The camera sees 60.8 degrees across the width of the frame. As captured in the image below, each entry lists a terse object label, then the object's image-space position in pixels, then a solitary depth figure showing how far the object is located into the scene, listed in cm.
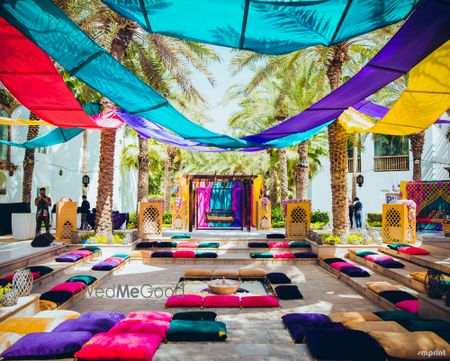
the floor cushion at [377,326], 496
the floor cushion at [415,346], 415
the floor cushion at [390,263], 926
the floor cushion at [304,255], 1148
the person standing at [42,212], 1296
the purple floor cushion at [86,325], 486
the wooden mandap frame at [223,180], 1606
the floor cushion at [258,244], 1253
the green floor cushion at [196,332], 488
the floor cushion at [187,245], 1257
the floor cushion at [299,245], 1251
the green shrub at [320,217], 2141
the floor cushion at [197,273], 920
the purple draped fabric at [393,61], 414
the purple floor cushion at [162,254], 1170
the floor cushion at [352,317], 557
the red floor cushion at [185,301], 699
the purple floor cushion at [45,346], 405
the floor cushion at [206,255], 1150
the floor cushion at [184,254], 1157
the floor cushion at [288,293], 753
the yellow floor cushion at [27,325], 467
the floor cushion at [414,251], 997
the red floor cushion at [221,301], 701
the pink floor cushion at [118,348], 411
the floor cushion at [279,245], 1250
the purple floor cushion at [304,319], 556
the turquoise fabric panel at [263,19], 373
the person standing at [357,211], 1667
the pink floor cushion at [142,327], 493
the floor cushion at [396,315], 559
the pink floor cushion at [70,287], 707
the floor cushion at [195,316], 578
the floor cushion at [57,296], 653
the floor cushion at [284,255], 1148
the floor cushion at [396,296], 662
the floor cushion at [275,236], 1406
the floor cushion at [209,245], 1249
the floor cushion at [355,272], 883
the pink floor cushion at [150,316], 544
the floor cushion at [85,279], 798
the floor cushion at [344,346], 413
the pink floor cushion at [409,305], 603
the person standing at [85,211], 1569
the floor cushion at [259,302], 698
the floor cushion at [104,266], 962
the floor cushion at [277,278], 863
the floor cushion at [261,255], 1148
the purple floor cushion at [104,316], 536
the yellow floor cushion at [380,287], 723
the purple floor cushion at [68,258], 997
